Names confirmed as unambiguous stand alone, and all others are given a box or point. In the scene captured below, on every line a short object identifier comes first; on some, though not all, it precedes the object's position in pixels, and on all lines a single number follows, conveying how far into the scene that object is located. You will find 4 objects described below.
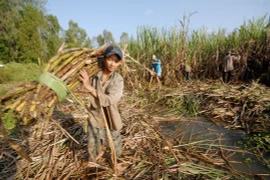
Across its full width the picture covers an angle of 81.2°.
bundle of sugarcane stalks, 1.12
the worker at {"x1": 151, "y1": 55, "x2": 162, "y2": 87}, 5.73
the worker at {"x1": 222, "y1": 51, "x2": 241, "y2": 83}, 5.70
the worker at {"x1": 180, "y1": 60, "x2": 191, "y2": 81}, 6.03
